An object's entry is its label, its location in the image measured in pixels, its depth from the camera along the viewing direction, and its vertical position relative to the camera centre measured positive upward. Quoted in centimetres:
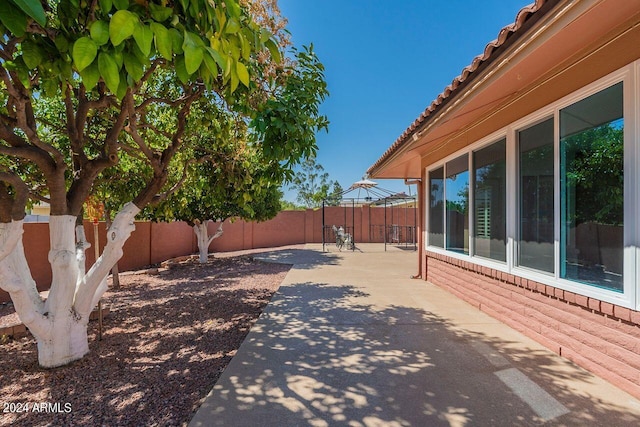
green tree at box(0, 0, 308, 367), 134 +82
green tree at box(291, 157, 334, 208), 3475 +434
